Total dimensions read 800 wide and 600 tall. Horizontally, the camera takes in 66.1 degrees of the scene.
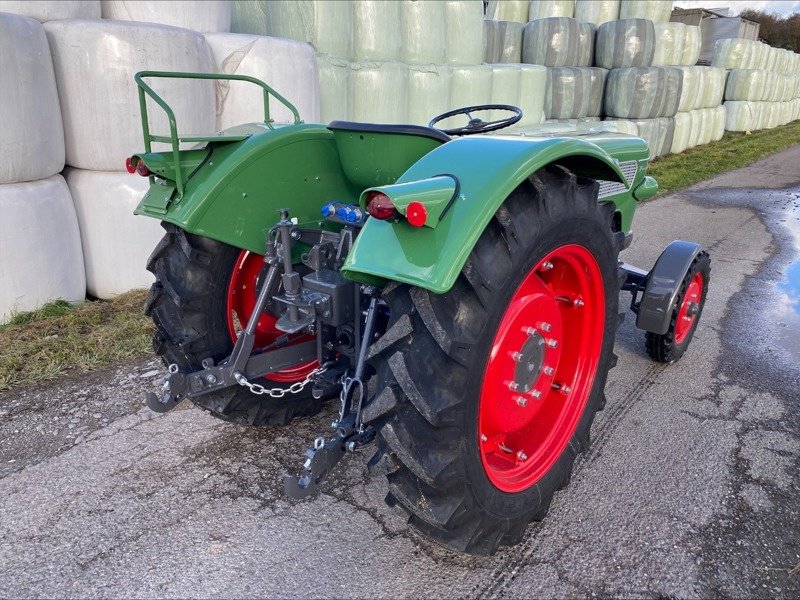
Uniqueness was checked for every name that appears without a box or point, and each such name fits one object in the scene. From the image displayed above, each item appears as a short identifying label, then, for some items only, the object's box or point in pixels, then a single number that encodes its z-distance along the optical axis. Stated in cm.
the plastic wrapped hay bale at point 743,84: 1617
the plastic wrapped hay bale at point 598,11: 1202
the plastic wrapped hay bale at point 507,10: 1216
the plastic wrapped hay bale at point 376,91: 595
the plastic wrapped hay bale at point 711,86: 1319
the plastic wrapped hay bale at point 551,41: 1002
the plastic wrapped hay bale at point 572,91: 980
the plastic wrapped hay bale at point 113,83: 372
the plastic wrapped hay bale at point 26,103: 339
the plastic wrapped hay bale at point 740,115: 1627
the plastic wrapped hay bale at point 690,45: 1209
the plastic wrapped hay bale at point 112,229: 405
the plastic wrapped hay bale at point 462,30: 682
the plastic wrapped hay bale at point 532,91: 830
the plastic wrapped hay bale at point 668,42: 1148
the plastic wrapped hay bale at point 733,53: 1659
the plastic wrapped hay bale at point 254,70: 446
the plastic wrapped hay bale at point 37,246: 358
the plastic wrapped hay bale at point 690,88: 1213
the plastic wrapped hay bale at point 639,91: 1040
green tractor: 165
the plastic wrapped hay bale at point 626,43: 1054
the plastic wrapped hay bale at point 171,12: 420
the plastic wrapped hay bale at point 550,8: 1188
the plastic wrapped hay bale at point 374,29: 586
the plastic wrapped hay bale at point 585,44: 1060
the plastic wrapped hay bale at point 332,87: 552
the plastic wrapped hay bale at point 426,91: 650
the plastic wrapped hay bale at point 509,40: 1021
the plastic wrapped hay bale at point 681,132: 1213
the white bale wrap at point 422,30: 633
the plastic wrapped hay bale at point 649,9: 1169
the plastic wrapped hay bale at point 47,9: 368
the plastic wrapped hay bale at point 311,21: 530
